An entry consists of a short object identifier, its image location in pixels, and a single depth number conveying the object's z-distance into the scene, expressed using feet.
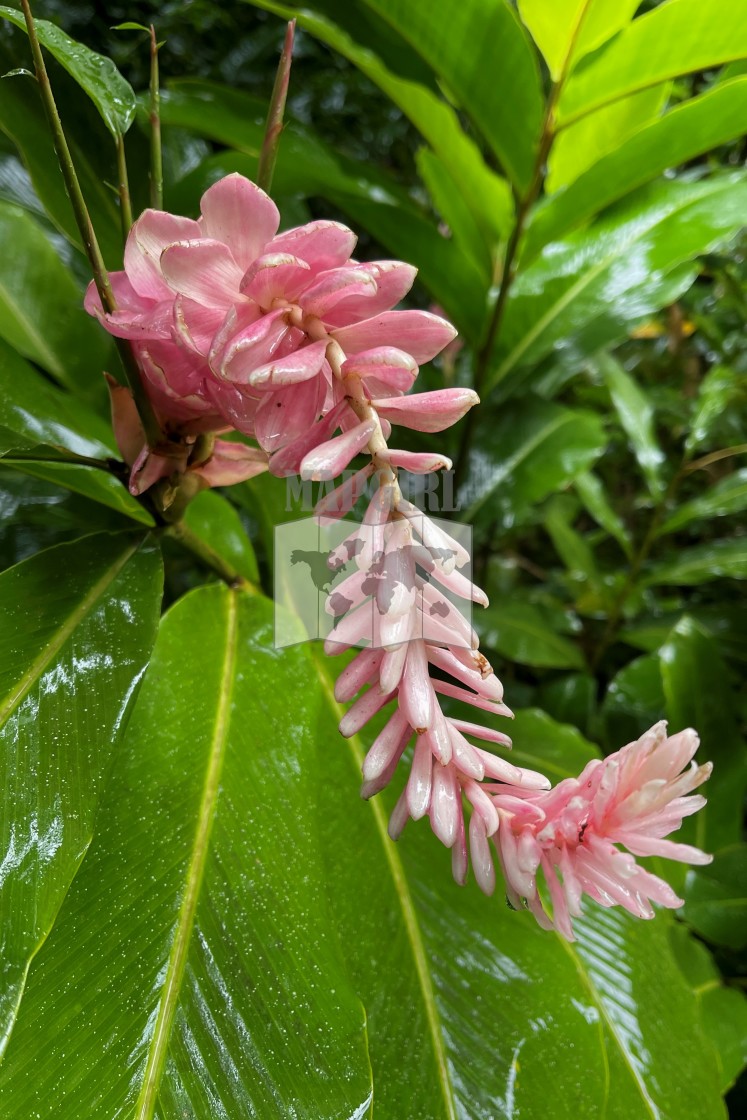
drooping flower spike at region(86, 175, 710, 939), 0.99
